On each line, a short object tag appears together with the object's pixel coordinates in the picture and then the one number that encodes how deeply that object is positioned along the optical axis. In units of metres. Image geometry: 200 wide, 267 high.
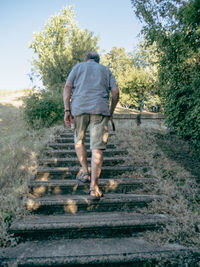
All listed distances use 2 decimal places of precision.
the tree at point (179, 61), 4.28
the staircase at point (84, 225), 1.78
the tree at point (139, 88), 12.24
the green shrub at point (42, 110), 7.15
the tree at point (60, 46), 11.62
